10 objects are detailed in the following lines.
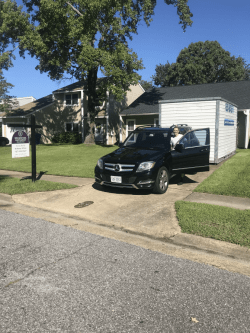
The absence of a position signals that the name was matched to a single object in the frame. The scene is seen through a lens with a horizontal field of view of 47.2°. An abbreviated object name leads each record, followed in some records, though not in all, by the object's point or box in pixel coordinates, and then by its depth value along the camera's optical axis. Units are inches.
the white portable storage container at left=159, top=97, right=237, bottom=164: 501.4
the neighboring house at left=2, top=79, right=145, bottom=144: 1197.1
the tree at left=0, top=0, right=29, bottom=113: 870.4
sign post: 368.2
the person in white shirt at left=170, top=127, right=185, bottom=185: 350.1
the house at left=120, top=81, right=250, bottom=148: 862.3
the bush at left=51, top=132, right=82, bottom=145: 1181.3
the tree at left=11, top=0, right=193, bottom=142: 831.1
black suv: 299.7
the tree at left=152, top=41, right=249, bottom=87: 1793.8
